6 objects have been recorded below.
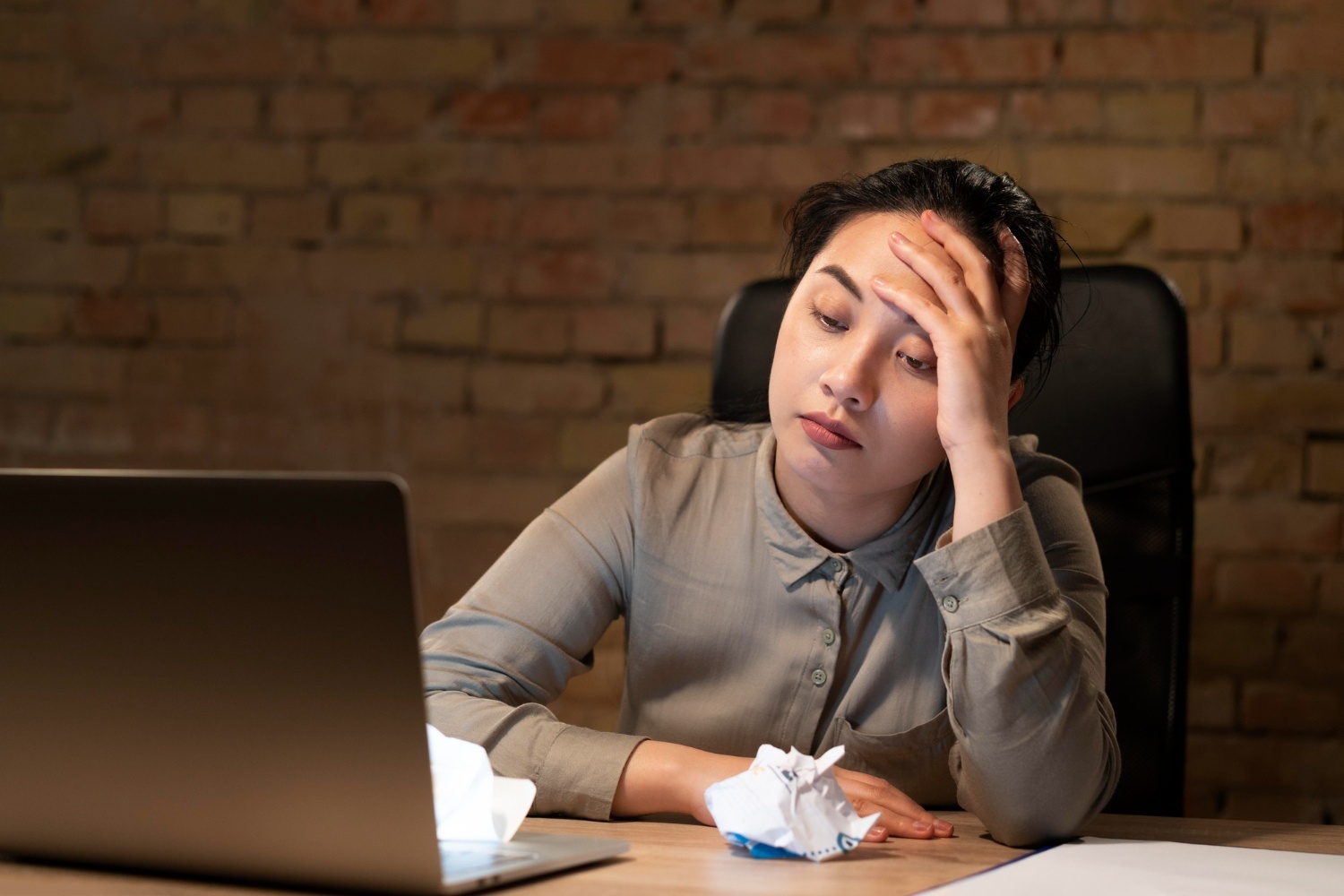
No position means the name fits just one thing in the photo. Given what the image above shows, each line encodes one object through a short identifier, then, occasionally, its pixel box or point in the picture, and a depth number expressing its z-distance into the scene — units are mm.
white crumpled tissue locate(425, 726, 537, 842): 799
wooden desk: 713
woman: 1000
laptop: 616
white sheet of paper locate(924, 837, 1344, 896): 762
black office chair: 1392
